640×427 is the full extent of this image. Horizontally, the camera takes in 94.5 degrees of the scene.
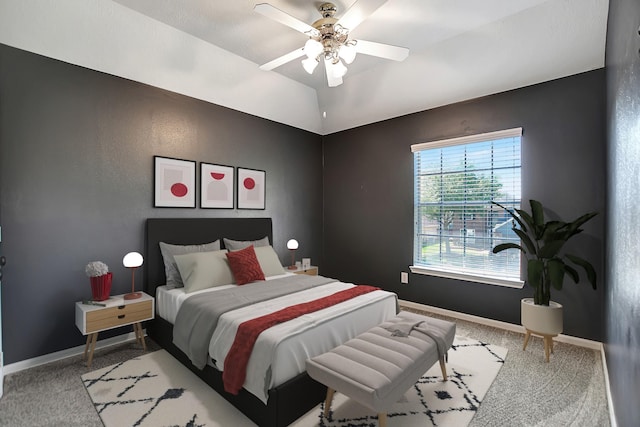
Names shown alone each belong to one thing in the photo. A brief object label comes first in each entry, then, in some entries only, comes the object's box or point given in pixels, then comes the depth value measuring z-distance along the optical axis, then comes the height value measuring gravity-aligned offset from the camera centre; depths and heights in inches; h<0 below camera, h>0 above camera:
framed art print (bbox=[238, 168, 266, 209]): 161.9 +12.3
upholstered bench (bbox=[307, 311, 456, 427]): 61.6 -35.7
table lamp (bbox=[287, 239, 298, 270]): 172.7 -20.9
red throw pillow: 126.8 -24.8
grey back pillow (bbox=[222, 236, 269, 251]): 145.4 -17.0
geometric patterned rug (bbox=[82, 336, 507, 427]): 75.2 -53.6
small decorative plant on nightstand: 103.4 -24.5
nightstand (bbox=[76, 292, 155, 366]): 98.5 -36.9
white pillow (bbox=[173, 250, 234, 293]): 117.7 -24.8
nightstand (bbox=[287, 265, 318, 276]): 169.3 -35.1
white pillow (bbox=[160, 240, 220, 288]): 124.6 -20.9
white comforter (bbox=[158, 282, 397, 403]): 71.6 -34.5
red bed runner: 74.6 -34.7
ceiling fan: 82.9 +55.2
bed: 70.9 -38.7
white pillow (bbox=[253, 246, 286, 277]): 141.1 -24.8
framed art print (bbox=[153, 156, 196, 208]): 131.4 +12.6
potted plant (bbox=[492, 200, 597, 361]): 103.7 -22.1
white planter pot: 104.7 -38.6
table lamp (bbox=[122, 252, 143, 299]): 112.3 -20.0
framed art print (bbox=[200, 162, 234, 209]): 146.3 +12.4
